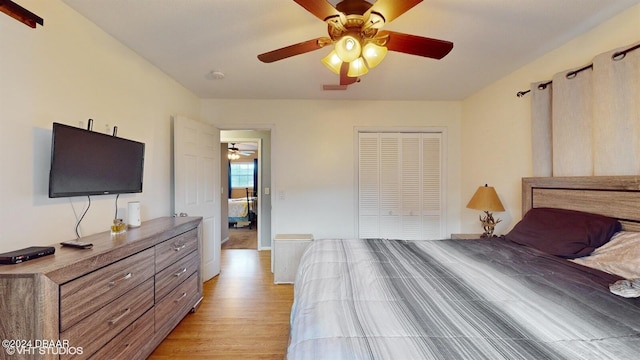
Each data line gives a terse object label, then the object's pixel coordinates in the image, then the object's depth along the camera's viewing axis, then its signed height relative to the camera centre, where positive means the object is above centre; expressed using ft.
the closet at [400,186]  11.90 -0.18
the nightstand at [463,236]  9.29 -2.04
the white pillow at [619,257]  4.56 -1.44
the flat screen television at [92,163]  4.61 +0.39
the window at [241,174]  29.58 +0.91
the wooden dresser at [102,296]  3.47 -1.98
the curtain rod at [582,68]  5.36 +2.80
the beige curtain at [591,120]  5.38 +1.55
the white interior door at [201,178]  9.04 +0.13
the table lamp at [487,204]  8.53 -0.73
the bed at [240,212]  20.26 -2.42
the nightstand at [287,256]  9.93 -2.94
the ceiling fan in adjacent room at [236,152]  25.05 +3.14
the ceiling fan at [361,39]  4.19 +2.79
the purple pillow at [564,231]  5.43 -1.15
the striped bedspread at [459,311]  2.62 -1.70
